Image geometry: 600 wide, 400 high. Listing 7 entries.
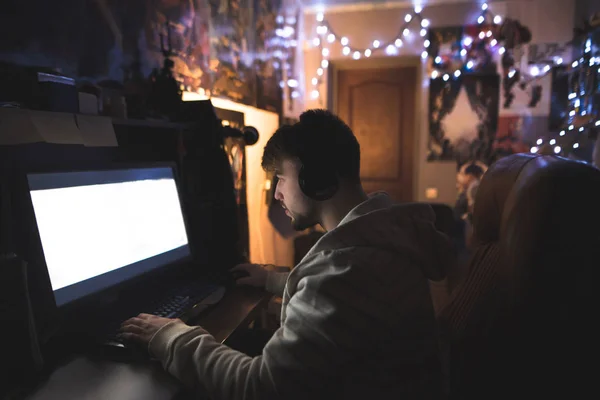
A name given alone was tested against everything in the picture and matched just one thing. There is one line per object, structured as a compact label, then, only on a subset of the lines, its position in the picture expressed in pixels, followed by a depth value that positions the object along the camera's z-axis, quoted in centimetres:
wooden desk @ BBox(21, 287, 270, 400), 69
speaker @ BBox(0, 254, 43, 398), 71
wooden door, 362
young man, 68
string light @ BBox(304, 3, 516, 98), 328
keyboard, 88
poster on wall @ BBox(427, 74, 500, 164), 333
